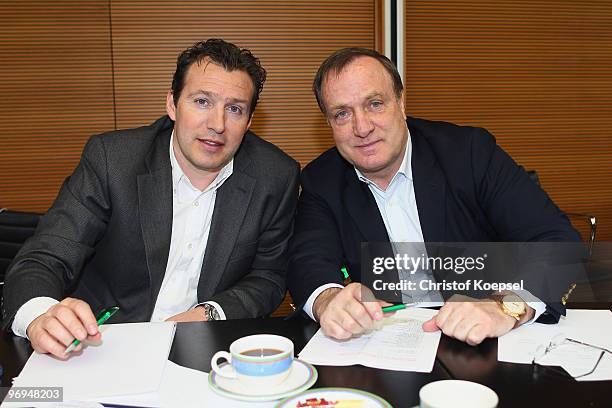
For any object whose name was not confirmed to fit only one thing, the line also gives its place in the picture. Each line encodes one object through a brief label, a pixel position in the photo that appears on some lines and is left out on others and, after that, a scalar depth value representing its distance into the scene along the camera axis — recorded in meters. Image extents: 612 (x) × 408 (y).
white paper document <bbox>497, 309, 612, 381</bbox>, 1.22
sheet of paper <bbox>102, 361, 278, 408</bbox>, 1.09
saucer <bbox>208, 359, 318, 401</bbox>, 1.10
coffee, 1.18
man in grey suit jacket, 1.93
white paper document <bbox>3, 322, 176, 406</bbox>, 1.15
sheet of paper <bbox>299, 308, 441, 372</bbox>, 1.26
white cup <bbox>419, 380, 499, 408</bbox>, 0.96
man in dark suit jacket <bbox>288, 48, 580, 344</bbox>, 1.95
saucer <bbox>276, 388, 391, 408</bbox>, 1.05
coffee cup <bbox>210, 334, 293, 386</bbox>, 1.11
